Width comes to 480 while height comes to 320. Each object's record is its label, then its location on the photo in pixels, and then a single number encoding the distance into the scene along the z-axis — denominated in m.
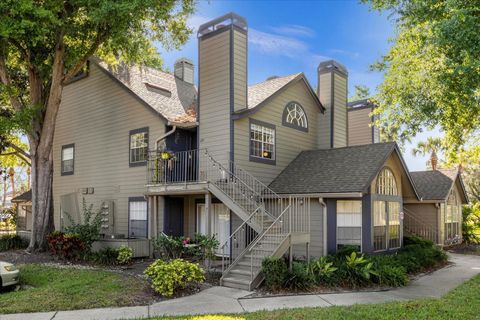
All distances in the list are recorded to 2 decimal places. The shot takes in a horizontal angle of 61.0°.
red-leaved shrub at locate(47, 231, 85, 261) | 13.72
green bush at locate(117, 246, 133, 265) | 13.20
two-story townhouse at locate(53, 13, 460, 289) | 12.94
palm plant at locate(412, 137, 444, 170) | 38.58
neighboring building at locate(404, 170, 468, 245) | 20.00
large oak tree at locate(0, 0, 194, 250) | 14.05
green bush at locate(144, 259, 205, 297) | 9.30
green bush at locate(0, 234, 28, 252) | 17.67
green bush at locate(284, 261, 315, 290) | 9.97
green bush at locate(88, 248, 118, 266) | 13.32
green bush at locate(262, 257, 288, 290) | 9.89
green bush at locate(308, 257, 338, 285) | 10.39
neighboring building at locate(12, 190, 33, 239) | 24.13
